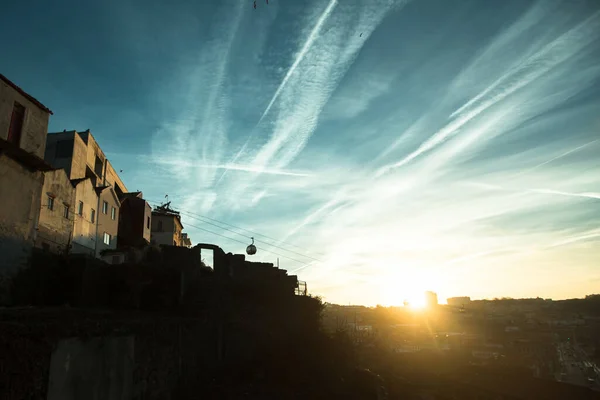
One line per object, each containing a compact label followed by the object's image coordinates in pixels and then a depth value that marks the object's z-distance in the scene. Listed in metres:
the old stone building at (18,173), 16.73
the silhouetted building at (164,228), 45.53
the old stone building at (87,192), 26.80
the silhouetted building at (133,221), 36.50
